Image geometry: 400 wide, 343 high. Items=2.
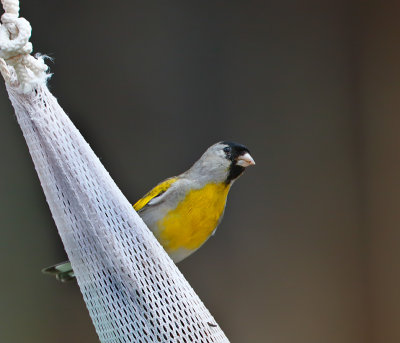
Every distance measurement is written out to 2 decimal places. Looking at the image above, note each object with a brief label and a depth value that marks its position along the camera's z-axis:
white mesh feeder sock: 3.40
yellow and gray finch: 3.48
